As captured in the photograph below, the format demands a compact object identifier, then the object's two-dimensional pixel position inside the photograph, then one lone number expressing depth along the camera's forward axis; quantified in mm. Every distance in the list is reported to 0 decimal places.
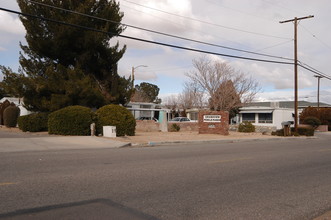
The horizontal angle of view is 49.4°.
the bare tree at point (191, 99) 46594
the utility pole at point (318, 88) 60306
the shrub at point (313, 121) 47662
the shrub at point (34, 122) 25781
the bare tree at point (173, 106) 61712
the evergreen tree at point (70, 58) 25881
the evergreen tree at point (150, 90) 95738
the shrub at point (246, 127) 35188
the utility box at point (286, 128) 32219
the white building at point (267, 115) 55969
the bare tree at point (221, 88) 41094
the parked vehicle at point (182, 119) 45625
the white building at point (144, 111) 53288
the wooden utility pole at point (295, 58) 31983
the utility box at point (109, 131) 21719
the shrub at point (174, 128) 34875
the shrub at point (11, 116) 33094
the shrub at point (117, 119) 23406
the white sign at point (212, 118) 29312
